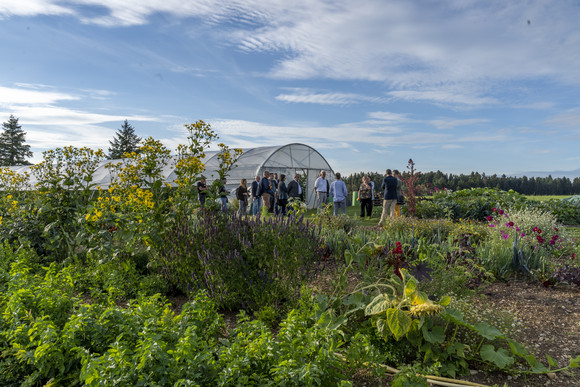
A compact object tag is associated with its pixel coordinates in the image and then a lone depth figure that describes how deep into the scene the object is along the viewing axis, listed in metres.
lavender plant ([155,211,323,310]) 3.75
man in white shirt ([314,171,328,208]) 14.32
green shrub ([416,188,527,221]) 13.53
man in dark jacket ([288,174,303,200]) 14.62
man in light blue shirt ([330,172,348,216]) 13.26
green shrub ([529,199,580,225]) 14.30
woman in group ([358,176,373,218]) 13.80
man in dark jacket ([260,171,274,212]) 13.80
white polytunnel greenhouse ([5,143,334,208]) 19.64
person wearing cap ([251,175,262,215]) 13.98
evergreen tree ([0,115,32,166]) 46.72
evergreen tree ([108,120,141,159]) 53.19
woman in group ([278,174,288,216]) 13.57
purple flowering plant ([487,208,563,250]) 6.06
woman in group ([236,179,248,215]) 13.67
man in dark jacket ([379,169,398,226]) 11.81
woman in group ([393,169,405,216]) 12.07
